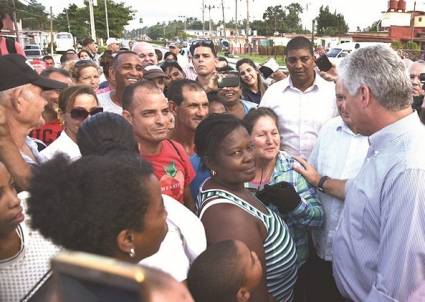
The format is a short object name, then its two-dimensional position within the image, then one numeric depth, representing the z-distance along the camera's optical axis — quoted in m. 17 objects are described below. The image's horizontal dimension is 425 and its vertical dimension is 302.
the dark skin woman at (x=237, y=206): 2.07
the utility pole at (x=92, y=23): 37.94
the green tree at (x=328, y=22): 73.74
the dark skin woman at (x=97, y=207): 1.26
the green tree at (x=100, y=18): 57.09
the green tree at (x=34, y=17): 66.74
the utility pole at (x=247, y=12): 51.88
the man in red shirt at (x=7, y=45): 4.50
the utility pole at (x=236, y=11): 59.35
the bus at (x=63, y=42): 38.12
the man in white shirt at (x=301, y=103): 3.92
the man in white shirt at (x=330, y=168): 3.01
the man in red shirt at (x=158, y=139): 2.78
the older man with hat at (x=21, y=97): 2.47
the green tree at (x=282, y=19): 87.96
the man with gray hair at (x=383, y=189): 1.70
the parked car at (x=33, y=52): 27.35
